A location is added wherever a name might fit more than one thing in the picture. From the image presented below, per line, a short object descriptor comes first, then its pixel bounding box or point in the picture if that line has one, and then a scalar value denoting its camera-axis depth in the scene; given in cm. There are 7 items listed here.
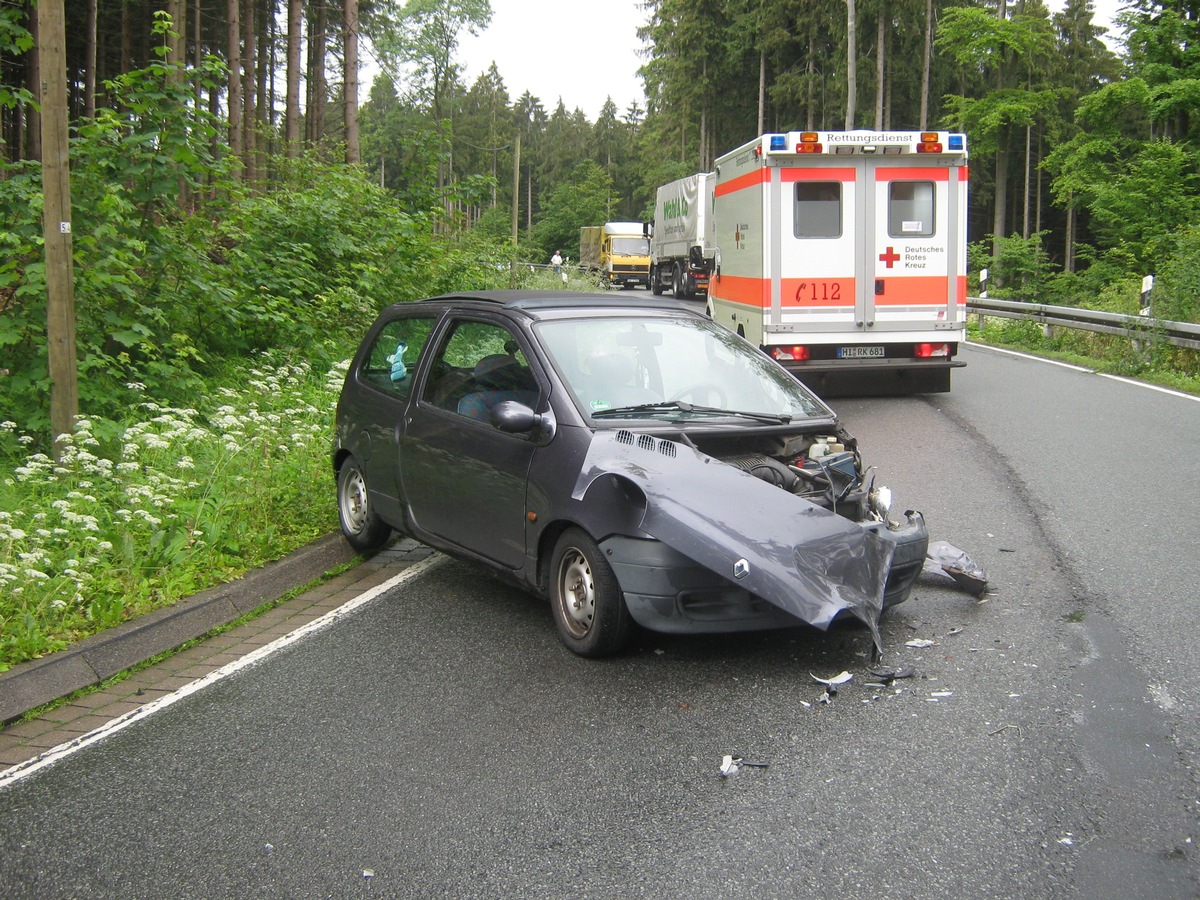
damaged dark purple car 514
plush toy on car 728
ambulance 1423
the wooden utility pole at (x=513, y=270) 2525
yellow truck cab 5300
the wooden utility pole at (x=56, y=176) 773
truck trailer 3653
